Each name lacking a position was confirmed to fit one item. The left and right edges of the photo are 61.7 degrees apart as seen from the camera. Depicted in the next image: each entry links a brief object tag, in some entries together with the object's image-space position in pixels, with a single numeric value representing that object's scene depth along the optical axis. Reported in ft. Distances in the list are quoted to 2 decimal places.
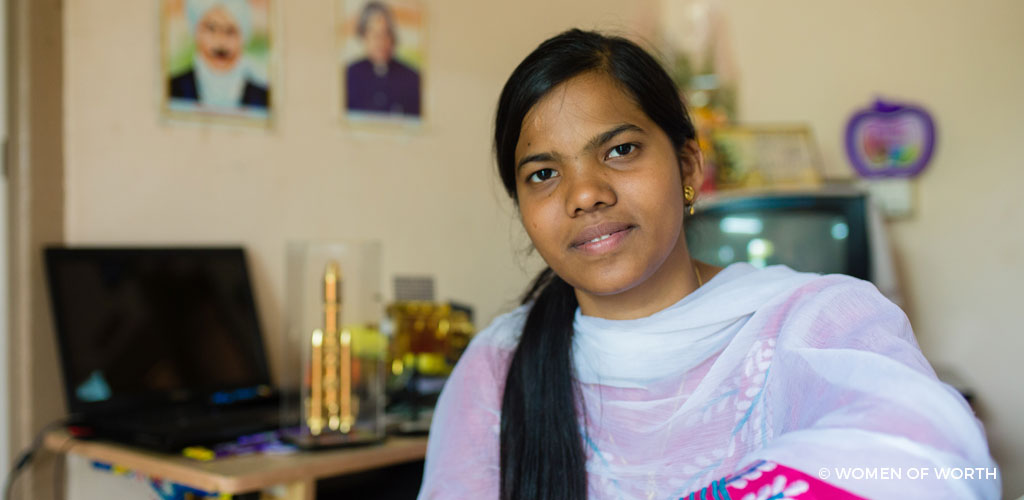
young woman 3.58
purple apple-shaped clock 8.89
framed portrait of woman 8.09
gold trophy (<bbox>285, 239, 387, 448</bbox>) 5.93
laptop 5.86
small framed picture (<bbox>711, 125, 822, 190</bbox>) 9.06
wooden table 4.92
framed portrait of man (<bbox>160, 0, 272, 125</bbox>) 6.86
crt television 8.11
